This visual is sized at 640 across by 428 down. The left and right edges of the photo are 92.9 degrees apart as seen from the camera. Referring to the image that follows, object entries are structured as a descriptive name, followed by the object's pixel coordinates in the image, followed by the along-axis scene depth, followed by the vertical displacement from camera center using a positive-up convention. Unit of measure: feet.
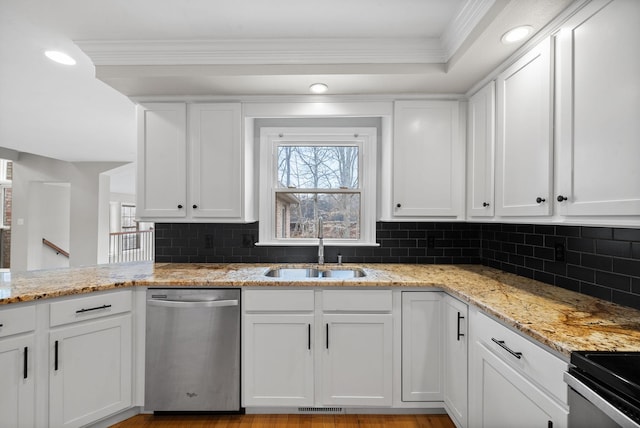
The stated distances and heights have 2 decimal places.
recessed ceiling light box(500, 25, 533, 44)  4.98 +3.10
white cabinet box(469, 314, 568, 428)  3.43 -2.18
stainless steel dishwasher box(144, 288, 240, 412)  6.45 -2.85
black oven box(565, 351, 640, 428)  2.58 -1.58
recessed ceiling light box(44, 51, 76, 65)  7.02 +3.71
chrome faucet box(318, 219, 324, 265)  8.32 -0.88
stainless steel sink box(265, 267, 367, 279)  8.04 -1.54
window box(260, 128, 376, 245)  8.96 +0.95
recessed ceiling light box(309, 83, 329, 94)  7.26 +3.12
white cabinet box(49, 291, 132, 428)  5.59 -2.83
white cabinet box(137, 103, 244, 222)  7.75 +1.39
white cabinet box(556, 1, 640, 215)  3.52 +1.38
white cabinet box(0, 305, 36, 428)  5.09 -2.62
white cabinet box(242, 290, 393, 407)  6.45 -2.81
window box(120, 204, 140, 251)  32.65 -1.34
